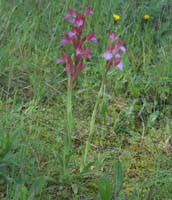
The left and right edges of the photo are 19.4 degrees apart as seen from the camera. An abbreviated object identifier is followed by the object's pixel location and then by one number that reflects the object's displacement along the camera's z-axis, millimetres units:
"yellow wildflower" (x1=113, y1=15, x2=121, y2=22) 3318
